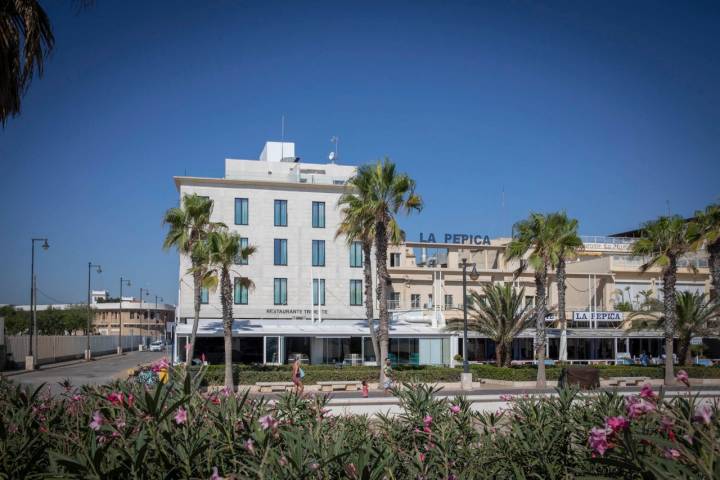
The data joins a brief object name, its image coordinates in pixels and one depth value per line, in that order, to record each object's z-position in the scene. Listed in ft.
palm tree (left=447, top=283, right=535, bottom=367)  129.39
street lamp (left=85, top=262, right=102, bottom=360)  217.97
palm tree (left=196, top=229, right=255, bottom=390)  106.22
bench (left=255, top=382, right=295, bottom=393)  108.17
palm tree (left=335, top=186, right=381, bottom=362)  108.27
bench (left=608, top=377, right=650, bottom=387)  122.83
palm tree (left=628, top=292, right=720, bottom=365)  134.21
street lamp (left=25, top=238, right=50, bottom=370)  165.07
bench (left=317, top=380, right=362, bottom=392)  112.03
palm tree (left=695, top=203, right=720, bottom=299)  122.93
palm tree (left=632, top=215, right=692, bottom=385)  120.47
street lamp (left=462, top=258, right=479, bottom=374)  112.53
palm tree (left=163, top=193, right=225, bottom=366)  115.85
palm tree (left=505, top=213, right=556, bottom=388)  117.50
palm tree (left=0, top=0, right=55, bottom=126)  30.53
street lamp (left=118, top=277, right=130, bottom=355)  277.03
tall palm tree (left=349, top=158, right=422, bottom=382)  107.34
